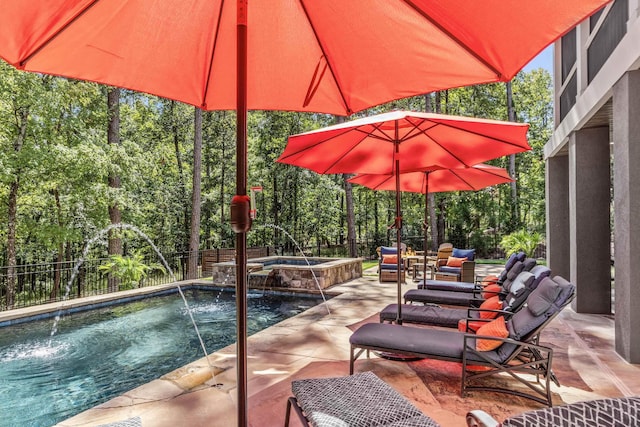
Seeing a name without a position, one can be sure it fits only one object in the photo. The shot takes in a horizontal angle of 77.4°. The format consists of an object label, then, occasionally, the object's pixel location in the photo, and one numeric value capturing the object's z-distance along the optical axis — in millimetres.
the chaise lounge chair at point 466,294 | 6043
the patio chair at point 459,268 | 9703
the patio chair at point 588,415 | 1434
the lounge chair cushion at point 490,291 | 6215
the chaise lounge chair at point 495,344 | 3490
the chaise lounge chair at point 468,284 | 7031
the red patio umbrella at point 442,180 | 7910
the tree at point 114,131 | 12766
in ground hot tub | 9750
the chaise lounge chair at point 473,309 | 4684
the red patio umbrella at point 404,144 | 4090
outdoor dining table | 11016
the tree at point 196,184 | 14723
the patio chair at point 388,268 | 10500
